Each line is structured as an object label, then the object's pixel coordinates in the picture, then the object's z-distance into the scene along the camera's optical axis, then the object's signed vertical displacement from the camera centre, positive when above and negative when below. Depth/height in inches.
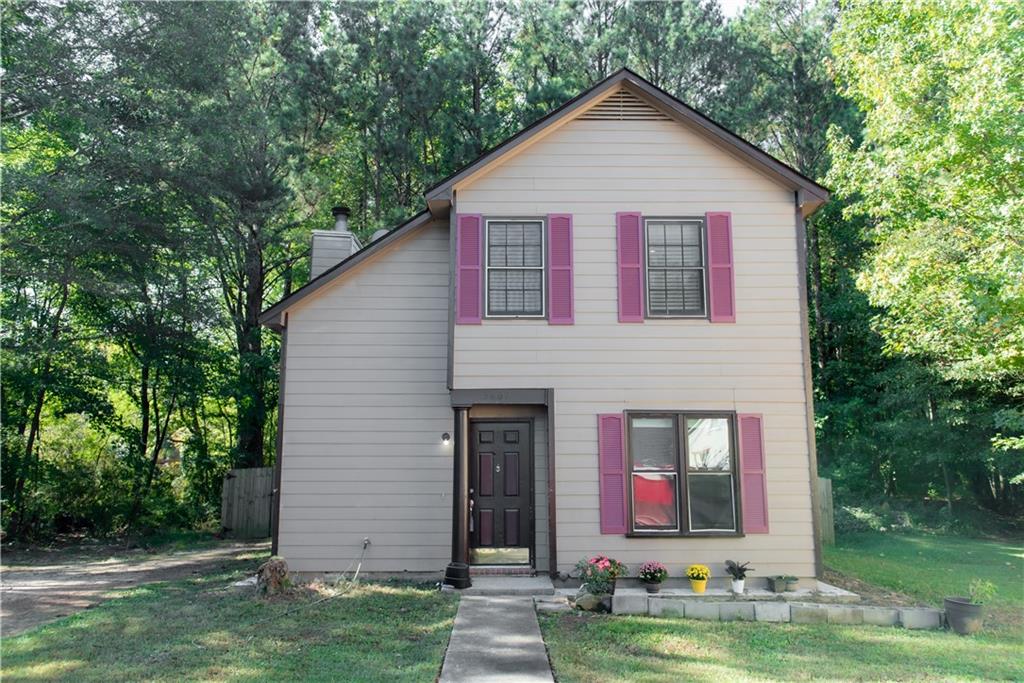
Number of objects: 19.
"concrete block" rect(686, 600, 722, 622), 284.5 -68.0
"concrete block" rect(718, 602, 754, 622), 282.8 -68.0
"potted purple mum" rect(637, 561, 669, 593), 323.3 -60.3
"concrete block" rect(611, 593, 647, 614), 288.8 -66.4
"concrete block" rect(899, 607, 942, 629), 275.9 -69.1
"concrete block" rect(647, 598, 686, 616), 285.9 -67.2
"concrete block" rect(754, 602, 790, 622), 280.8 -67.5
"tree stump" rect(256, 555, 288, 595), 318.7 -60.6
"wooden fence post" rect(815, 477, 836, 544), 528.1 -47.3
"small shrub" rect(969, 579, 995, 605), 273.4 -57.1
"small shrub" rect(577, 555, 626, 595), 297.0 -55.5
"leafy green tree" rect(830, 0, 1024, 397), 379.2 +194.0
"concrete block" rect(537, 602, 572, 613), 292.8 -69.0
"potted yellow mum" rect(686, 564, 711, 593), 324.8 -60.9
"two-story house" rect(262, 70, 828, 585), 346.6 +45.7
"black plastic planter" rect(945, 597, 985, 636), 267.7 -66.3
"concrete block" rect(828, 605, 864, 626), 277.3 -68.0
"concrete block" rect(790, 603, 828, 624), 278.4 -67.9
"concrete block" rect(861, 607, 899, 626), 277.4 -68.4
